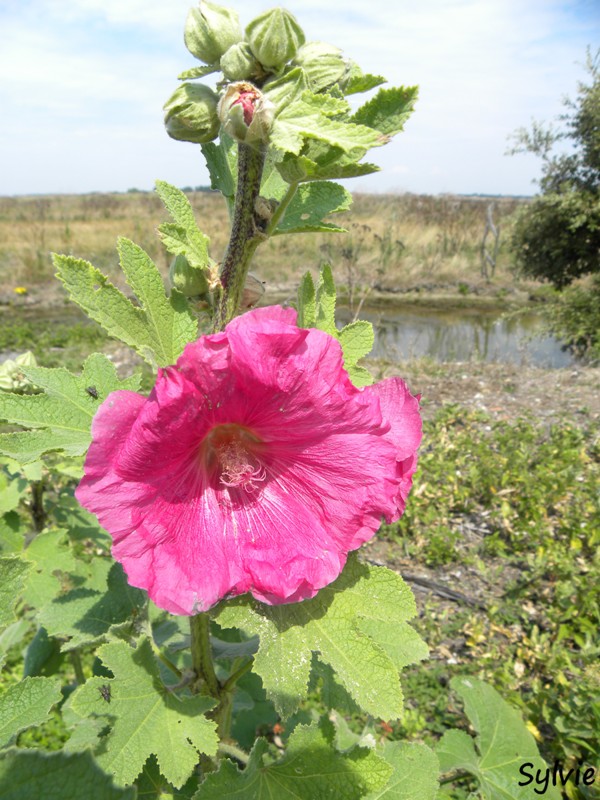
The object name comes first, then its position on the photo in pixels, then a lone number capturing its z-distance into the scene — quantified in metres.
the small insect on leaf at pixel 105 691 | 0.25
